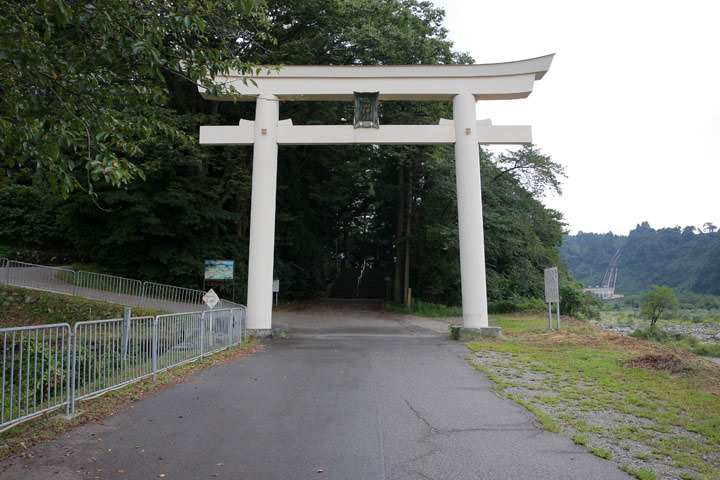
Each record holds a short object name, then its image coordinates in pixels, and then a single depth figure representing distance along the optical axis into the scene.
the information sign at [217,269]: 15.53
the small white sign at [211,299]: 12.13
